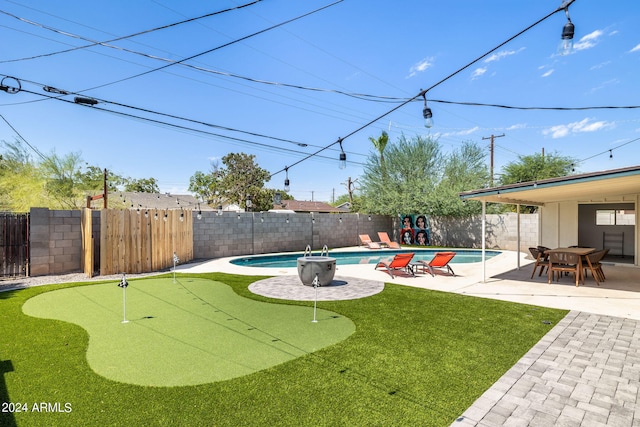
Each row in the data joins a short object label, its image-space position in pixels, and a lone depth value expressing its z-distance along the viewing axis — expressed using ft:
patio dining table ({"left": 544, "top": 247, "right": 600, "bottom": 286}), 27.73
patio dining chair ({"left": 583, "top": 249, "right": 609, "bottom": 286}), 28.30
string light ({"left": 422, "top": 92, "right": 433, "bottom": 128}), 22.06
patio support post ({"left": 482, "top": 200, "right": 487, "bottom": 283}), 29.60
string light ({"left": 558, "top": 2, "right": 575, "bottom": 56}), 14.40
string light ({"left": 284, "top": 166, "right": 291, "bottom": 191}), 45.70
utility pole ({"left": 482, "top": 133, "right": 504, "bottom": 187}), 79.40
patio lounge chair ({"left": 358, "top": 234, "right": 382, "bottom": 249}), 62.85
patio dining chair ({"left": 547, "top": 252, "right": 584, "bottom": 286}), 27.68
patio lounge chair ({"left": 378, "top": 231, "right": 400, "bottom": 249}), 63.57
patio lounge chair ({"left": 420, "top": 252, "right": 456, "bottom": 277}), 33.99
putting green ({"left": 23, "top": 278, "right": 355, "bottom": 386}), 12.16
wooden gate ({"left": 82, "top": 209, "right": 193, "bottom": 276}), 31.55
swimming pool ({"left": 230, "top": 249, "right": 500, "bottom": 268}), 47.26
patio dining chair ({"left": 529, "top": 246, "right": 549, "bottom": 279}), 31.76
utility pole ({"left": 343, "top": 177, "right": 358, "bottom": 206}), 155.46
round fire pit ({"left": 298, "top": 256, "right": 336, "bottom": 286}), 26.68
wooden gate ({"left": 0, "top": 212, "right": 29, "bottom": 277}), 30.45
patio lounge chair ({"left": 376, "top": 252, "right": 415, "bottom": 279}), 32.83
